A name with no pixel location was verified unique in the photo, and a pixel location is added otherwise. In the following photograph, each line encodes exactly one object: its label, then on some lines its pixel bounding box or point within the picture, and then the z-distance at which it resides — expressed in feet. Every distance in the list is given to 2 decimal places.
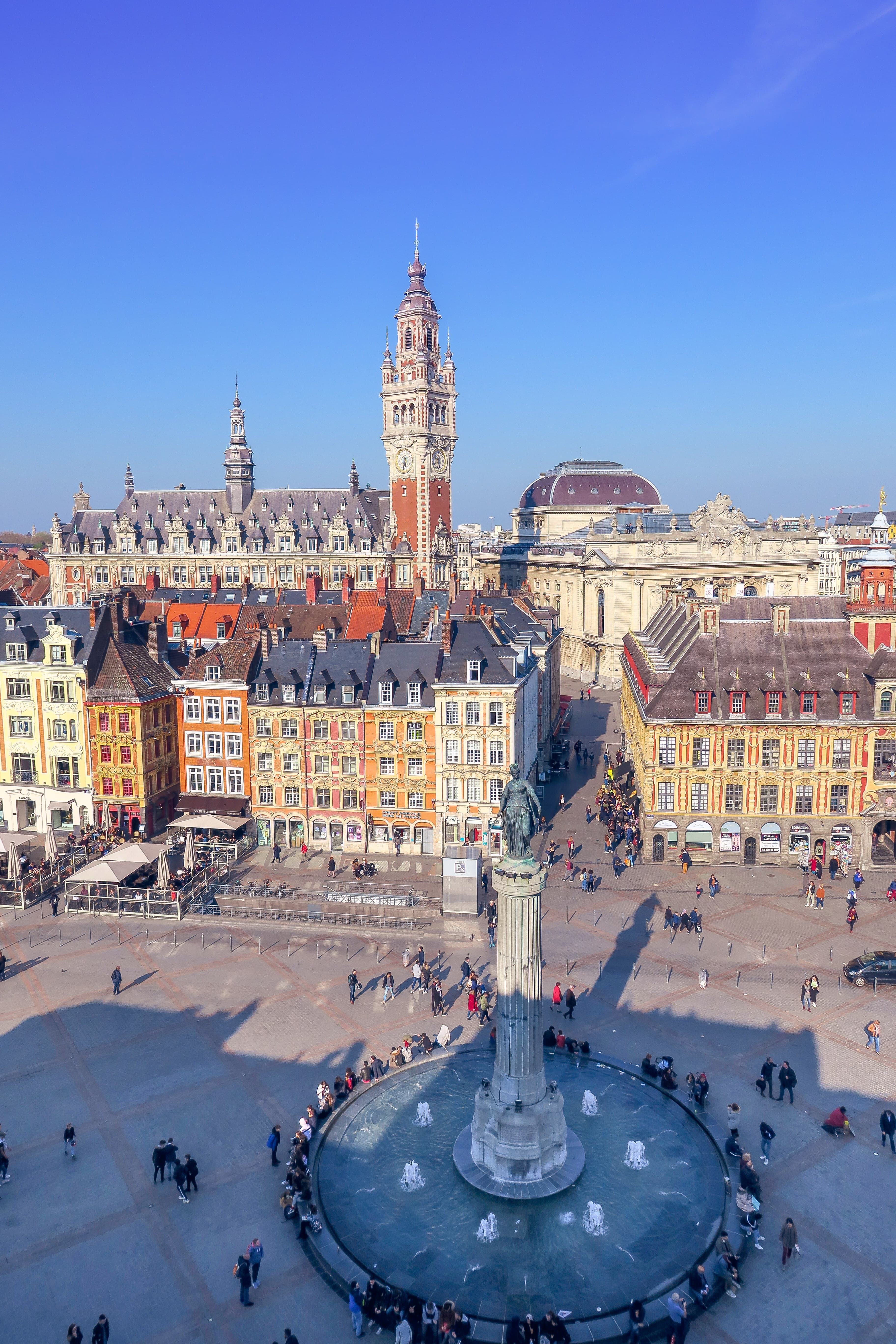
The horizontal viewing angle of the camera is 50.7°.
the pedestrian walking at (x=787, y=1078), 104.12
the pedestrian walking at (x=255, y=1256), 79.41
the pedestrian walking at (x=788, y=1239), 81.71
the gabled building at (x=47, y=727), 197.88
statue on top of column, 89.45
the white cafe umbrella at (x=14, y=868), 170.30
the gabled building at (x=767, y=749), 177.68
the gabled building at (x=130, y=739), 191.83
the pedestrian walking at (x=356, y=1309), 75.10
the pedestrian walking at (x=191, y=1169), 90.89
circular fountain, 80.28
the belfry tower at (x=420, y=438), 429.79
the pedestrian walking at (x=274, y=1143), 95.55
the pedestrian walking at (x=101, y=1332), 72.23
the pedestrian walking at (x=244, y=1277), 78.23
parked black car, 132.16
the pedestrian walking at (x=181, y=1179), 91.25
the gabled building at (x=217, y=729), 194.39
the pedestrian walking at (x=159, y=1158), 93.25
